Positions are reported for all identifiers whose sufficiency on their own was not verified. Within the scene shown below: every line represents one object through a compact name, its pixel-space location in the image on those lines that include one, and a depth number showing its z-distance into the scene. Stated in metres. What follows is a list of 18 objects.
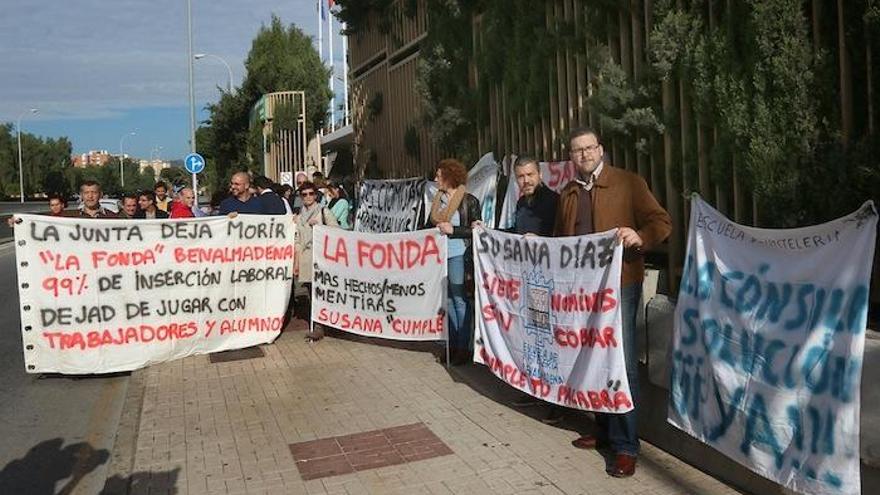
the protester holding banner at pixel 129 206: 10.90
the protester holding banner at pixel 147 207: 10.47
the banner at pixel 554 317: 4.57
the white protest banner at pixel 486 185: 8.50
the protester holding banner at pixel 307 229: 8.64
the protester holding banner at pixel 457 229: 6.75
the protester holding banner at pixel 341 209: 10.82
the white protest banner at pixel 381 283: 7.13
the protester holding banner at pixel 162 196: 12.93
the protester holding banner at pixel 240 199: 8.41
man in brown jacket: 4.48
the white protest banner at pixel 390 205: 10.61
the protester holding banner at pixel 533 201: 5.62
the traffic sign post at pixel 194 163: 31.06
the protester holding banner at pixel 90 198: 8.17
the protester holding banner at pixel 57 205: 8.59
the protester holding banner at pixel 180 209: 9.64
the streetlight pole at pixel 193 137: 34.00
